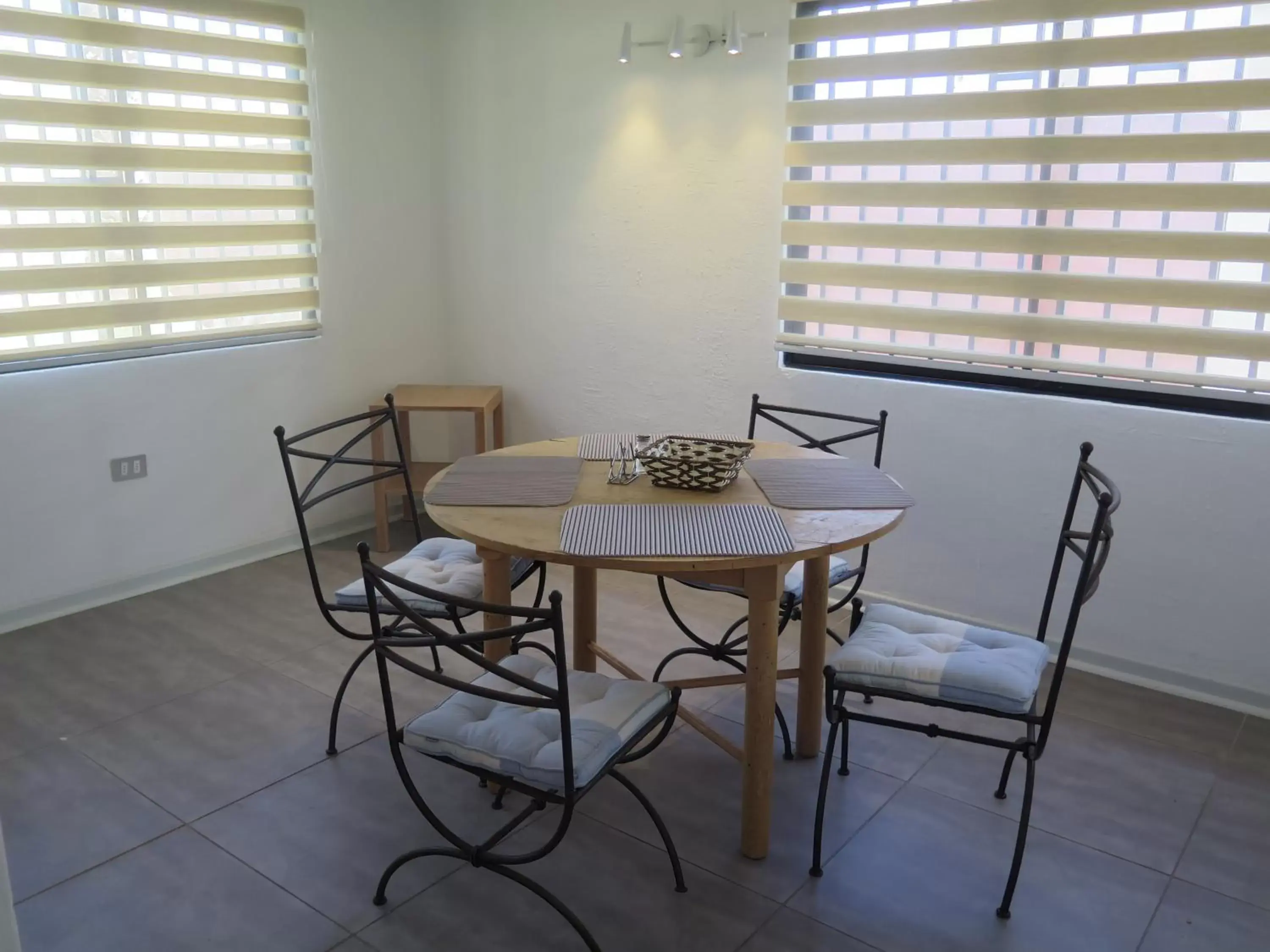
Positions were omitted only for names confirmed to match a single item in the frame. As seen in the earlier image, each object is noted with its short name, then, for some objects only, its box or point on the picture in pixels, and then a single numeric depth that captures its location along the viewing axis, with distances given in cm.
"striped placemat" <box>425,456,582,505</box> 246
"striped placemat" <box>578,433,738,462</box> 289
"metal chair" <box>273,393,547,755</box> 261
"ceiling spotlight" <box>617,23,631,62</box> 383
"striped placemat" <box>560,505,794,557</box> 210
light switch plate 373
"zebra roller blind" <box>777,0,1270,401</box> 292
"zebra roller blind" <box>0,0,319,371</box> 340
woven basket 252
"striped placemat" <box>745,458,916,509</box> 245
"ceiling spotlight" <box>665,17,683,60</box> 367
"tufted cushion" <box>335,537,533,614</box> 265
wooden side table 430
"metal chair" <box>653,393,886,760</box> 280
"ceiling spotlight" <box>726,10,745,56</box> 361
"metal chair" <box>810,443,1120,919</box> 211
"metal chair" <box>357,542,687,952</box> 180
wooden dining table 211
